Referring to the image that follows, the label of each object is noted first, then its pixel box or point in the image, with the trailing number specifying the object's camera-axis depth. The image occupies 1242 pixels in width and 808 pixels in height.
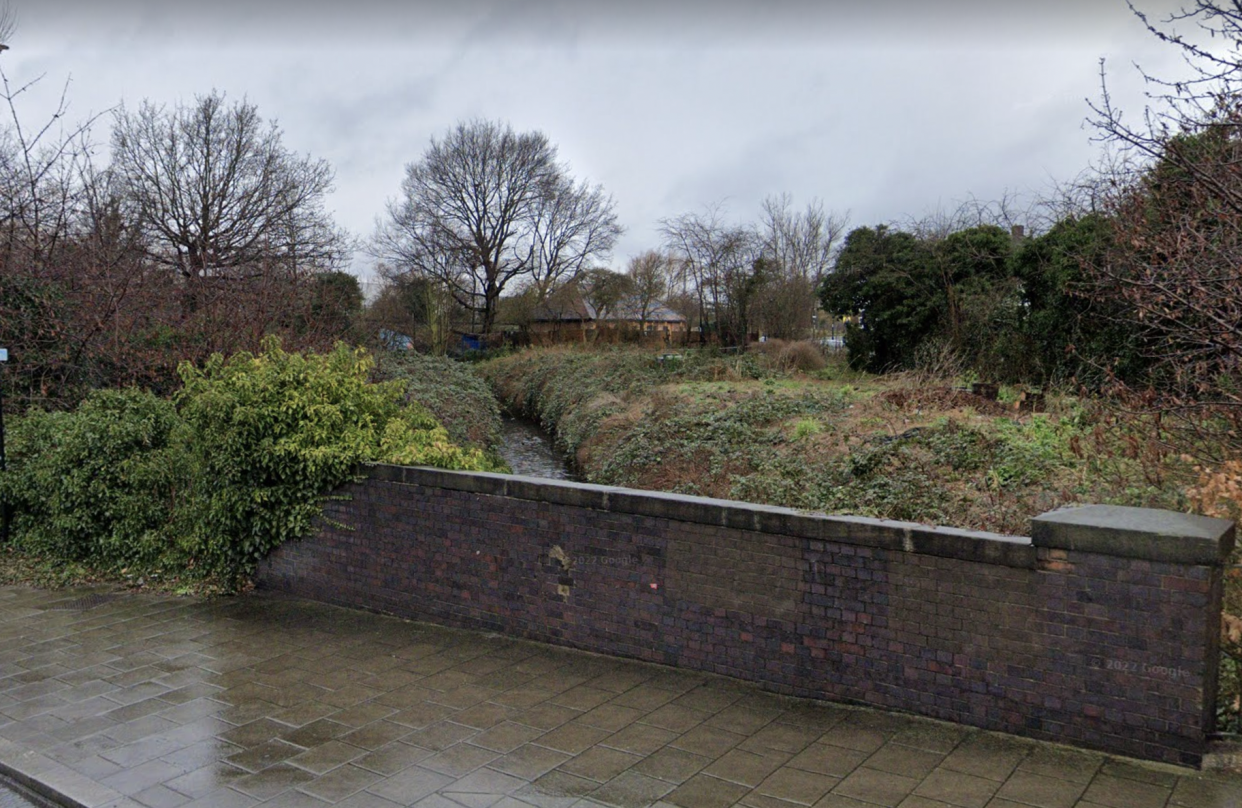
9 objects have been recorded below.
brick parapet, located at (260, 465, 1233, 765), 4.29
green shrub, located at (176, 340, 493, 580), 7.67
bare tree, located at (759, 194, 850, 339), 30.73
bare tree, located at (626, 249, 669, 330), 43.69
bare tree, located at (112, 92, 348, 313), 26.11
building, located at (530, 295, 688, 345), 37.53
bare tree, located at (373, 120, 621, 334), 46.41
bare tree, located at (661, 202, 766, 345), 31.97
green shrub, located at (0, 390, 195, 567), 8.73
